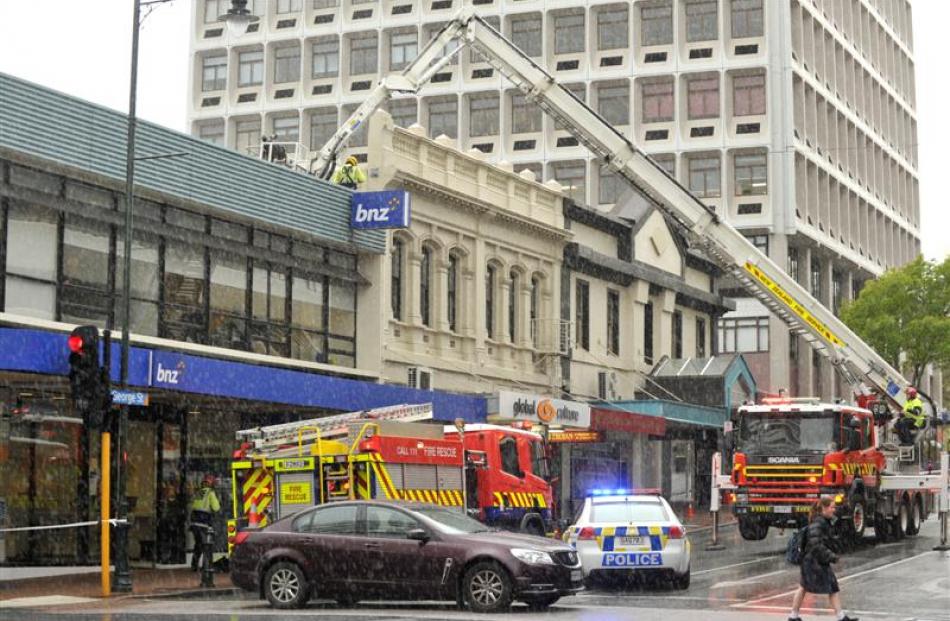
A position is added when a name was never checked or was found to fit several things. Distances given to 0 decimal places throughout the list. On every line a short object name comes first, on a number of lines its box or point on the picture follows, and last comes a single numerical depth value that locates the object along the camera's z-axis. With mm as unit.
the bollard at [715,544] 34344
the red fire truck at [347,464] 24922
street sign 23797
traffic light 22406
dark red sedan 19797
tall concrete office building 71562
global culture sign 33875
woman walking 17844
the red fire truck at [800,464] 31453
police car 23094
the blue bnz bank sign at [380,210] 33906
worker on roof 35594
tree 61188
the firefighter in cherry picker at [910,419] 35500
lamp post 23266
